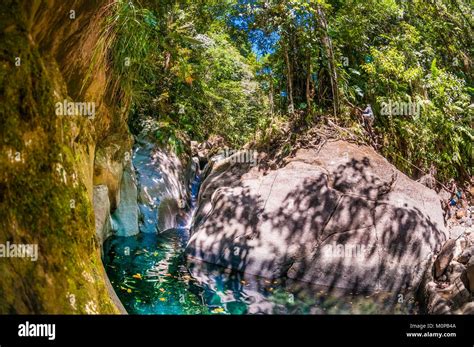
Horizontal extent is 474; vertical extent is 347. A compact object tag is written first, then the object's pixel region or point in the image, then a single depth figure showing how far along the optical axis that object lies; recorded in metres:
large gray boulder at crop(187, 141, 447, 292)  6.84
